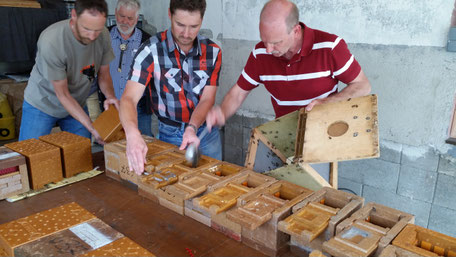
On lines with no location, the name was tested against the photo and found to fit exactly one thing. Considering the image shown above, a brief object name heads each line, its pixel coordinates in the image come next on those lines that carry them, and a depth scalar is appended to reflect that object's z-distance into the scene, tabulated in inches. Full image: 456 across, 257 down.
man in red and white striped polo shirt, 65.9
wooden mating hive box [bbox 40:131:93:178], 67.0
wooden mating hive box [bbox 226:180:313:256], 42.7
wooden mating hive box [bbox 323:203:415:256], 36.6
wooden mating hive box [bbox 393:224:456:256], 37.2
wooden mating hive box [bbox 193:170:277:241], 46.6
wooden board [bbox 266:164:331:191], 55.7
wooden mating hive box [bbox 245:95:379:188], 56.4
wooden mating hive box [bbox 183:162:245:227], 50.3
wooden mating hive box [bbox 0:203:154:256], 40.8
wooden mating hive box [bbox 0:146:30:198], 59.2
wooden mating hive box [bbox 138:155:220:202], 55.0
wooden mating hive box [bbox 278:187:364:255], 41.0
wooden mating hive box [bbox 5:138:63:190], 62.6
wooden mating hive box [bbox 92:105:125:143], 75.1
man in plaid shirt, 70.4
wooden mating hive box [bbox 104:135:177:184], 62.4
